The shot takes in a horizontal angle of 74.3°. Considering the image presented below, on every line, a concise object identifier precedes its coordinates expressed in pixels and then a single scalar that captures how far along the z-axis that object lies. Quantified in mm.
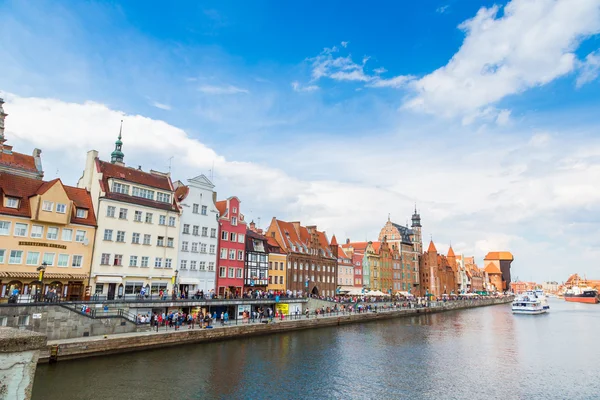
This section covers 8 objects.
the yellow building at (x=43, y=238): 40000
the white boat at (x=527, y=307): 104625
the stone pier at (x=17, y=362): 3738
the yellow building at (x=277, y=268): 74312
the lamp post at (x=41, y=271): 35881
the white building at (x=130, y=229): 47312
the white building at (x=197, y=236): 56297
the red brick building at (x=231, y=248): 62344
